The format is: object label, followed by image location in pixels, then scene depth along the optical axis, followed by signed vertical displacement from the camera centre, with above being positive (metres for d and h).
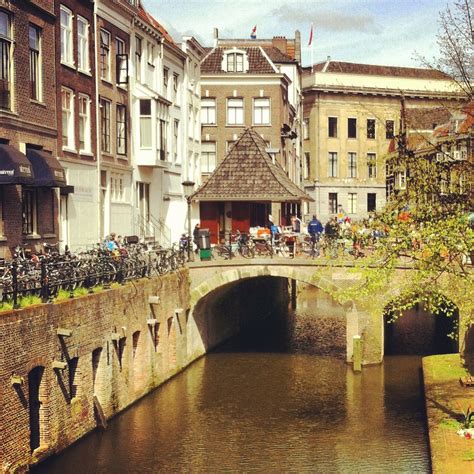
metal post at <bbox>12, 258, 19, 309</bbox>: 21.62 -1.52
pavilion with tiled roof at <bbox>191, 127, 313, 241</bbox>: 45.56 +1.52
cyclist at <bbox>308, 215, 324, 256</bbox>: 39.14 -0.72
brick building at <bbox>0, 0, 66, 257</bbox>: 29.28 +3.20
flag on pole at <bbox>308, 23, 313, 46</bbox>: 82.02 +16.15
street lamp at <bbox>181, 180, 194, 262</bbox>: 52.29 +1.89
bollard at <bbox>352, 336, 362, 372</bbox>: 36.75 -5.60
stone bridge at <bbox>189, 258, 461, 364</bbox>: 37.38 -2.63
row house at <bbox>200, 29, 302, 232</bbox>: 61.81 +8.11
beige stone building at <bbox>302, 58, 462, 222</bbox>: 86.69 +8.24
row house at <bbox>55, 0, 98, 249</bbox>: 34.69 +4.09
